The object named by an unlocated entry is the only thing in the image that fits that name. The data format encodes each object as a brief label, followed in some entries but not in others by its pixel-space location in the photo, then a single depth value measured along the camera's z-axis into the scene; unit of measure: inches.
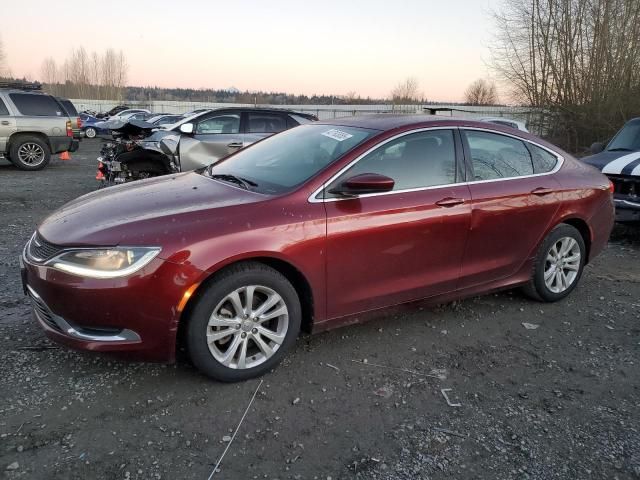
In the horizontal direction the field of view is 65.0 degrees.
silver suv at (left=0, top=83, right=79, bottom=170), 482.0
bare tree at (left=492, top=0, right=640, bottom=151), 673.0
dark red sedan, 109.3
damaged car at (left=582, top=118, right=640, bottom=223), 257.8
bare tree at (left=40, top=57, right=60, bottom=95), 2957.7
